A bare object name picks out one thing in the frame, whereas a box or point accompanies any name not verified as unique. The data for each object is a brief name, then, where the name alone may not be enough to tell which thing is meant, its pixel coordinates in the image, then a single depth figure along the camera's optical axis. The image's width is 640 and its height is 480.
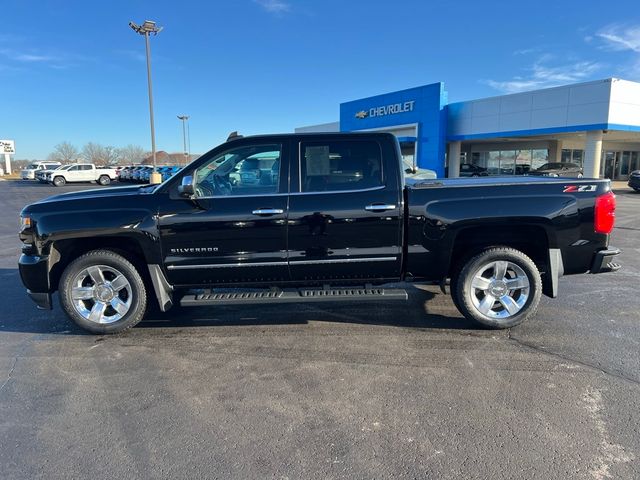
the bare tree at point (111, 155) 114.39
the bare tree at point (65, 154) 112.44
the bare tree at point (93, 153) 112.31
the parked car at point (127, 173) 42.11
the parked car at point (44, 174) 37.30
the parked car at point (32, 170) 48.28
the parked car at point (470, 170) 33.44
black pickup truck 4.44
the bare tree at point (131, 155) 119.56
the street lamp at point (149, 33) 29.72
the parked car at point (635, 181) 25.30
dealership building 22.30
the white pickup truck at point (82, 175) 36.41
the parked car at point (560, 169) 23.29
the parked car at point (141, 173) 39.16
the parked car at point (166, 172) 35.66
